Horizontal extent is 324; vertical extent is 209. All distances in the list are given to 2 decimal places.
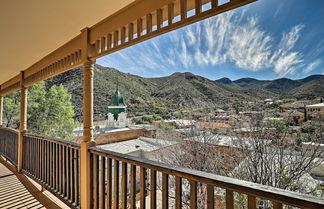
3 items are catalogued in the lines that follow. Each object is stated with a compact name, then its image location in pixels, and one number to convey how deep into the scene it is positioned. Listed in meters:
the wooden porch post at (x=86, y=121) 2.08
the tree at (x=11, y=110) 8.38
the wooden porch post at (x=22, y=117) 3.89
